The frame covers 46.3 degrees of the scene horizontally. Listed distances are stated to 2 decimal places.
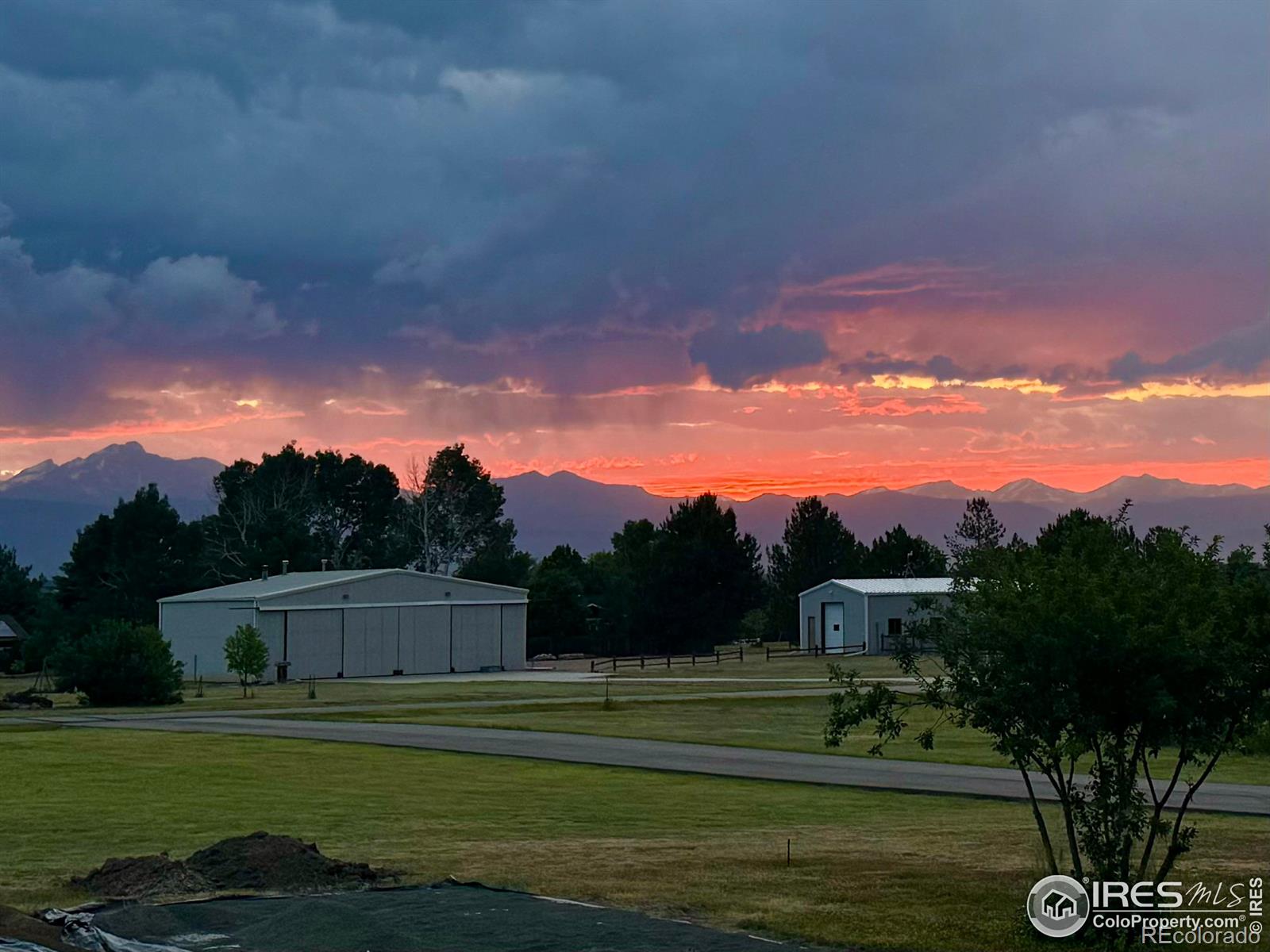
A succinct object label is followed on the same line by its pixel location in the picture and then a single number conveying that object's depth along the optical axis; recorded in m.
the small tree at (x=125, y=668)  61.09
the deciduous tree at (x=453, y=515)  155.25
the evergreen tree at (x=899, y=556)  126.06
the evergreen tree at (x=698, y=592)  118.81
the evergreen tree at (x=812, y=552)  136.88
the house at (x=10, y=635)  119.81
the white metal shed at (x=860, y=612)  100.19
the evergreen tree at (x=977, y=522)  133.00
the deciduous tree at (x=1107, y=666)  13.20
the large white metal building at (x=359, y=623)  82.06
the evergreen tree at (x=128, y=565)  114.94
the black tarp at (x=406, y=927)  13.67
